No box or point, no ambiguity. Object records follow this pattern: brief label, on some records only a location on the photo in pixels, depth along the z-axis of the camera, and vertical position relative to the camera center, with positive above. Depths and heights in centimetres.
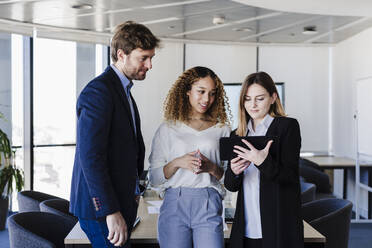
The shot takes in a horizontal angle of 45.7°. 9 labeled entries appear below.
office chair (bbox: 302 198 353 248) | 307 -77
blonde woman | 207 -31
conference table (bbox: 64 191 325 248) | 236 -67
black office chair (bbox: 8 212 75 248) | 261 -73
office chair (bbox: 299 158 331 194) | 546 -77
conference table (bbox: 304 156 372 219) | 660 -73
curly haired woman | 216 -23
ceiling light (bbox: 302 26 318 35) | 669 +134
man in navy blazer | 170 -12
